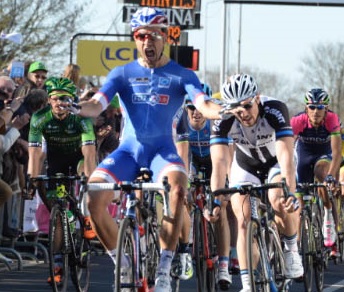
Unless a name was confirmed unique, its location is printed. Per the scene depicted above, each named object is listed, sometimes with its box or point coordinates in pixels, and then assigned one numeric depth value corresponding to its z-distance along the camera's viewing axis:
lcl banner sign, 37.91
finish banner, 40.69
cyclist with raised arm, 11.09
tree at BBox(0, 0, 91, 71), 48.34
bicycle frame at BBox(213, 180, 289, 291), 11.15
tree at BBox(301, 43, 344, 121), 128.12
